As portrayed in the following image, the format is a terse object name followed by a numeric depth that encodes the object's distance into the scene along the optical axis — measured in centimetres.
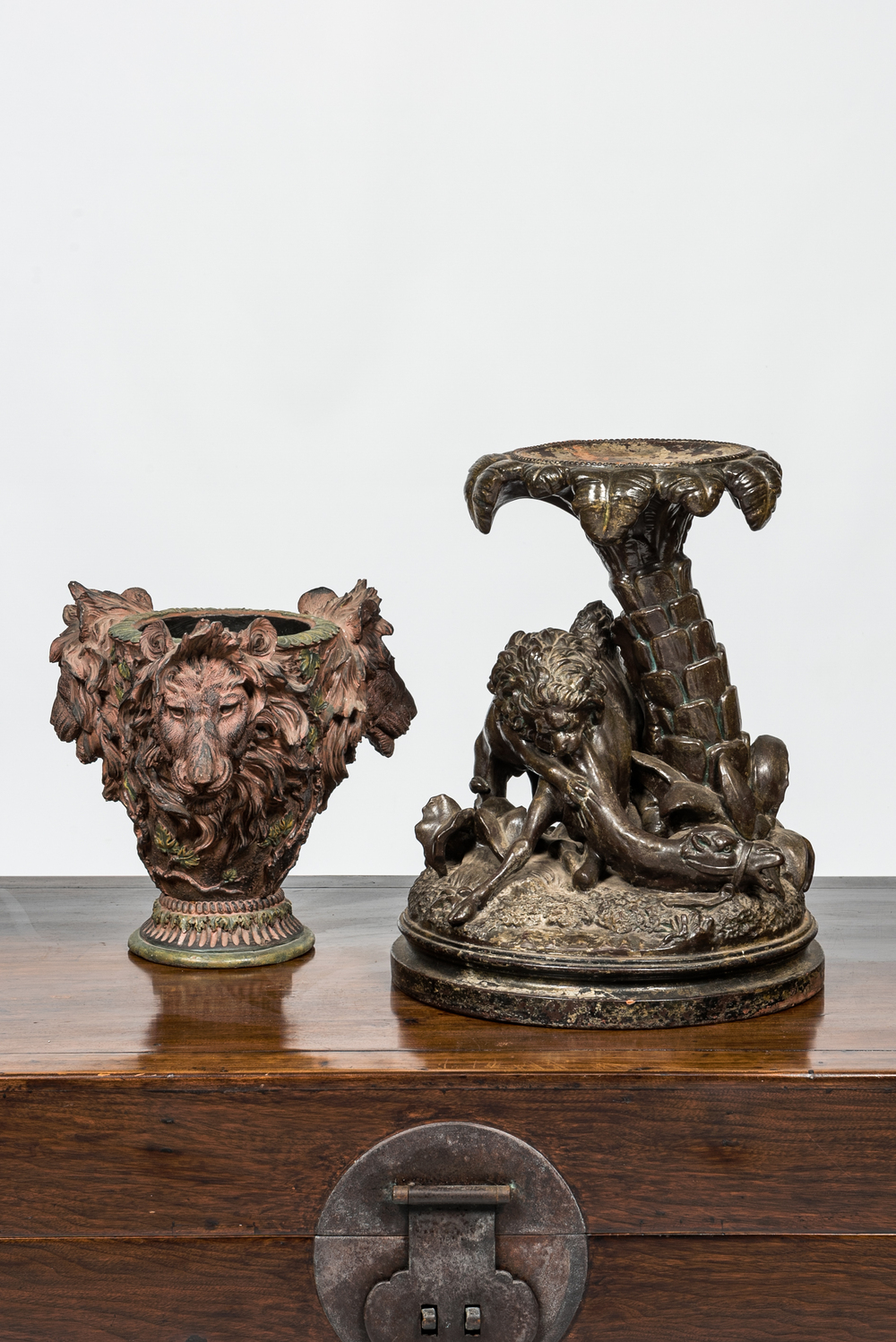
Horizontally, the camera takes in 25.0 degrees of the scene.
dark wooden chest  226
